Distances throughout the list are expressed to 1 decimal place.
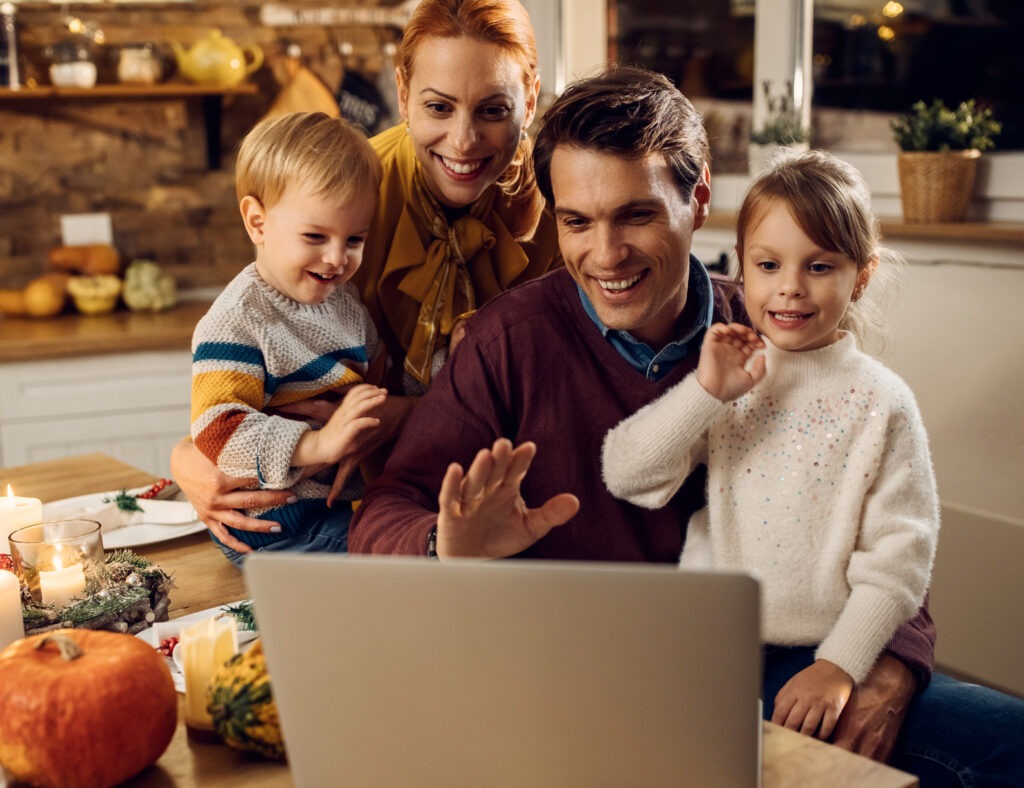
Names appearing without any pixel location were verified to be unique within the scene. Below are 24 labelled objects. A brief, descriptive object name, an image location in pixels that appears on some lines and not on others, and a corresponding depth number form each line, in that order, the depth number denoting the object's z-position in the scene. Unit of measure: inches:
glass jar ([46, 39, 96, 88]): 140.0
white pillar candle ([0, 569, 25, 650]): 46.0
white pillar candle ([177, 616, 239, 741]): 41.2
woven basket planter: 105.2
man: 59.1
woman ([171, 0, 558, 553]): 68.1
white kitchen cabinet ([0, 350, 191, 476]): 126.1
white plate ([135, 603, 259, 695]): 47.1
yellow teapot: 145.6
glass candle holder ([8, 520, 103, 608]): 50.8
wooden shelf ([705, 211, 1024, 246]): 97.7
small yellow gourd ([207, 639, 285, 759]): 38.7
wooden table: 37.8
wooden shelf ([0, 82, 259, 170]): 140.5
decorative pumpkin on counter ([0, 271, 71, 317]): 141.1
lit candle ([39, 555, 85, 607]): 50.8
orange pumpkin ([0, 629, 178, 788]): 36.7
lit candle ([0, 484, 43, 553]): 58.1
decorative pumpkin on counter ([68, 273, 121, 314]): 143.8
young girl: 53.4
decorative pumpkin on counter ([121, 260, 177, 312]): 147.4
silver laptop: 31.0
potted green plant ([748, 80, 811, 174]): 121.4
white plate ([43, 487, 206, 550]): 66.5
